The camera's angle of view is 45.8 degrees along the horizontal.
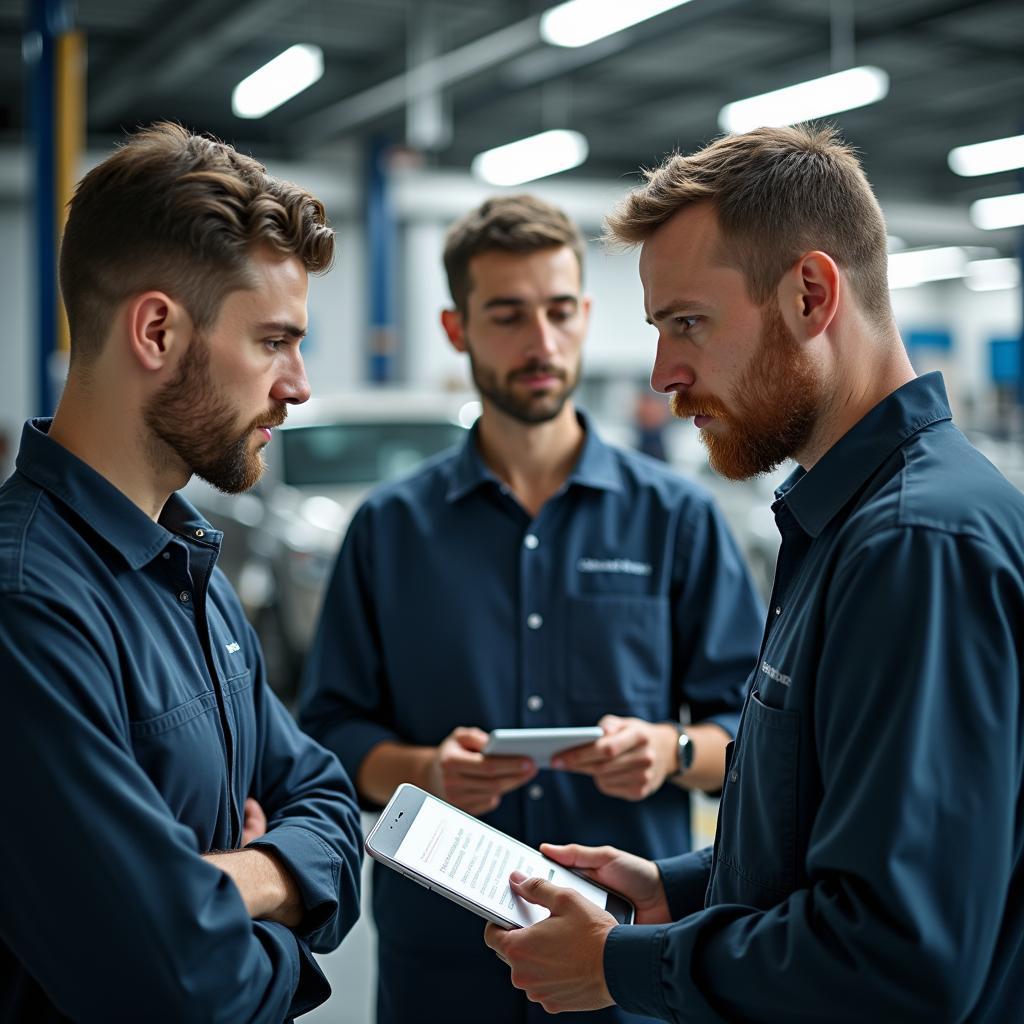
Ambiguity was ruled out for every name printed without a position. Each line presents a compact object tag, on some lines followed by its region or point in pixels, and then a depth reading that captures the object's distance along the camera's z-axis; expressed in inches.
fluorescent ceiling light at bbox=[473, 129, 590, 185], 476.1
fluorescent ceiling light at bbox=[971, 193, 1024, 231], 571.9
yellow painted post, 302.5
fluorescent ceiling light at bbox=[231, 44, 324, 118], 399.2
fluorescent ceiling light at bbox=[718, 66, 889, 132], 361.4
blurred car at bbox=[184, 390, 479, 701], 269.1
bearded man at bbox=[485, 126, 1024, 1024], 47.4
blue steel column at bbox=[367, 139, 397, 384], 584.7
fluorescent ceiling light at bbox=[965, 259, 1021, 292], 865.5
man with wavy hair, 50.6
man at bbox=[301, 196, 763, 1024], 89.6
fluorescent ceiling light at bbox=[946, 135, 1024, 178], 489.7
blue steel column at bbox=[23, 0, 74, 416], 301.7
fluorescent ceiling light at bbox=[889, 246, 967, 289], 829.2
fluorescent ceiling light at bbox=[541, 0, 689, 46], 310.7
